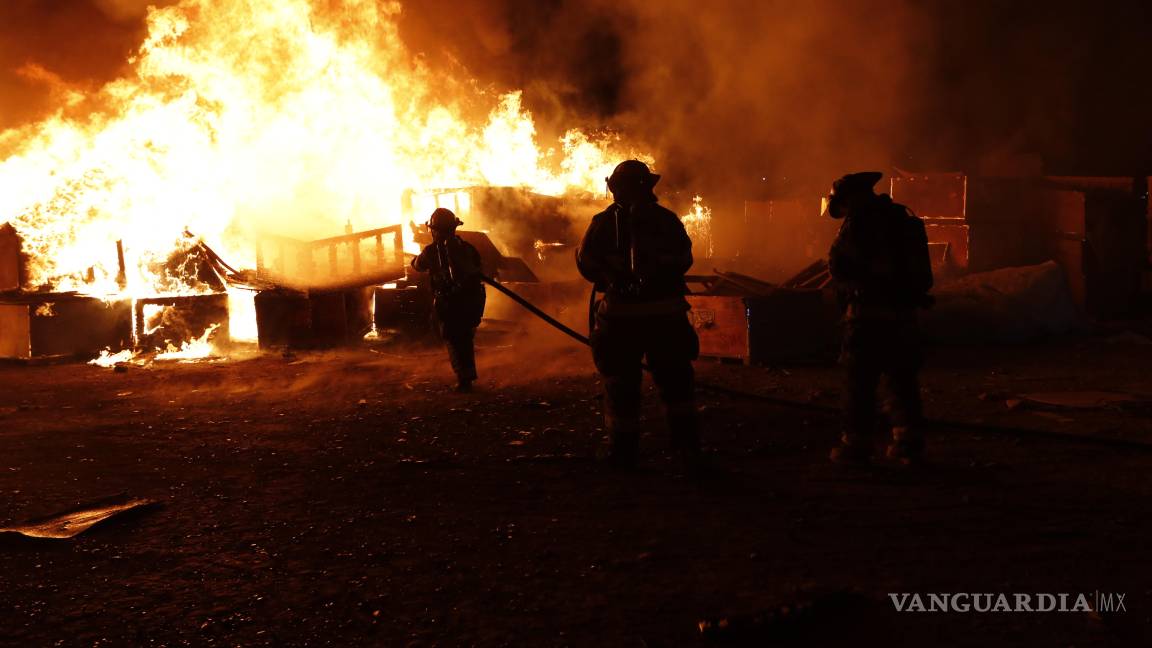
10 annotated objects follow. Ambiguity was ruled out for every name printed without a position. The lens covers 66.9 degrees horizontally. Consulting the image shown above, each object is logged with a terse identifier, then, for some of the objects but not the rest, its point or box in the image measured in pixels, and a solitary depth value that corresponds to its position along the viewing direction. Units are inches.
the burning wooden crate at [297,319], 453.1
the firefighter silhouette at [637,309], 195.5
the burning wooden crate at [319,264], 481.4
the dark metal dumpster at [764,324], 351.9
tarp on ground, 384.2
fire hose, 201.9
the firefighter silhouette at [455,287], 317.4
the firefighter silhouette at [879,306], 192.1
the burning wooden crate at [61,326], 438.6
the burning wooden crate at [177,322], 460.1
